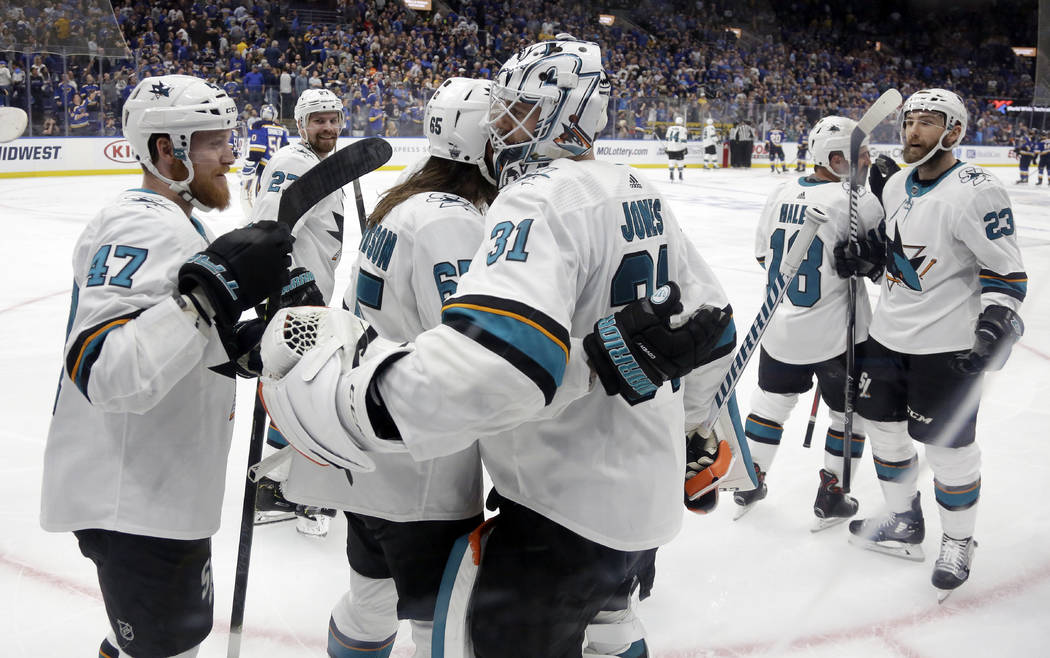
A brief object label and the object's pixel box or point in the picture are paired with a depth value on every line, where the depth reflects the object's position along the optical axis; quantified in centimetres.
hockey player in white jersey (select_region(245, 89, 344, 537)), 334
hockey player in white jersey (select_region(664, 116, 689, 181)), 1656
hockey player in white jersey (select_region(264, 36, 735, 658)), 106
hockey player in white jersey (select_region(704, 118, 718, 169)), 1977
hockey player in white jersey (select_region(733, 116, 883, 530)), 336
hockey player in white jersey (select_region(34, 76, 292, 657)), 145
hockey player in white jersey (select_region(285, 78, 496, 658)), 169
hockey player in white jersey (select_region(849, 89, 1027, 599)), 286
